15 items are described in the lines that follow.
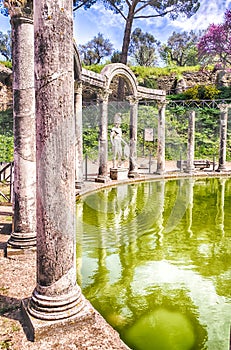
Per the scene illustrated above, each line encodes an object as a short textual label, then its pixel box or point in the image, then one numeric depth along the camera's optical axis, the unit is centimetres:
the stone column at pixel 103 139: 1291
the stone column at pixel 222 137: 1778
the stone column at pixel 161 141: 1633
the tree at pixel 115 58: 3122
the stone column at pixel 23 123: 462
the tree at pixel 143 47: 3884
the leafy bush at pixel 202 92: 2617
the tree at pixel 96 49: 3797
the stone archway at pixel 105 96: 1130
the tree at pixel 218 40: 2786
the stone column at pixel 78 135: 1125
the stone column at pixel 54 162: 297
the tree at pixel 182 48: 3953
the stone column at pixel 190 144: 1742
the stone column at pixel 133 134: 1487
